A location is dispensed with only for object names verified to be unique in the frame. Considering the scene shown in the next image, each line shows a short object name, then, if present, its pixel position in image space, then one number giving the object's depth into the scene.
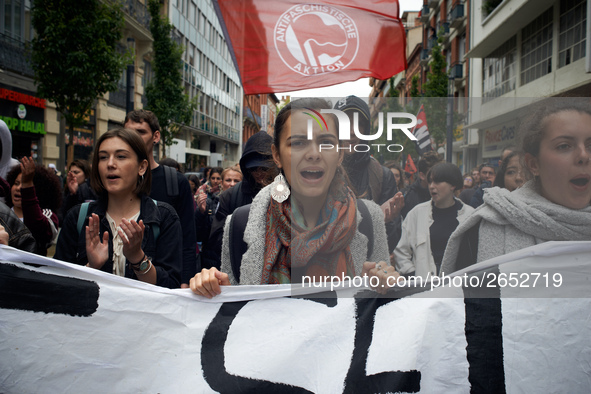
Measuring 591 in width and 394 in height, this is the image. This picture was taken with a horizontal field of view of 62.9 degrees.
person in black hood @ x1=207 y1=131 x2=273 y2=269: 3.37
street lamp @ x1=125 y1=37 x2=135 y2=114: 11.60
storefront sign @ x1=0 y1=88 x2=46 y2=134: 13.70
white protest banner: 1.64
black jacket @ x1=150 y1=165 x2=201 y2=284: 2.93
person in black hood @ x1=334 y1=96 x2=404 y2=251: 1.68
